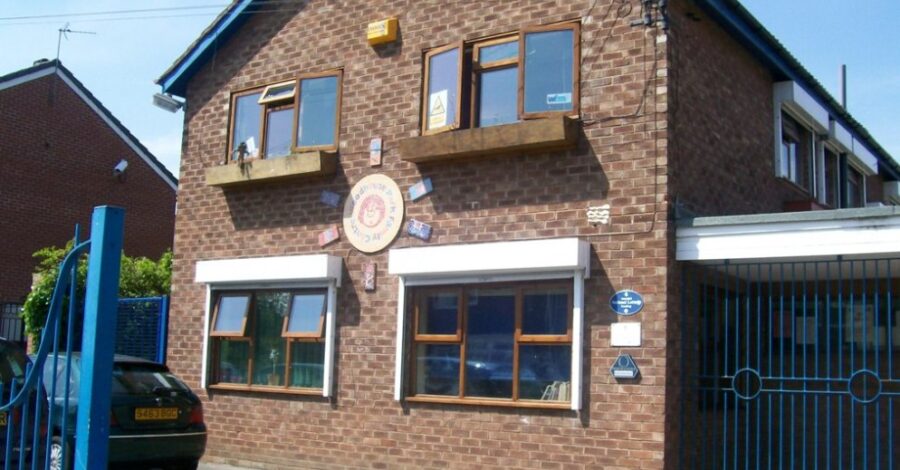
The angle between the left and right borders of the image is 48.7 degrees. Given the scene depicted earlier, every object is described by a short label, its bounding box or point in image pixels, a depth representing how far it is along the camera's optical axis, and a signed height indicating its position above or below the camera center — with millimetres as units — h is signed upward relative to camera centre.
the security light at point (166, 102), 13703 +3423
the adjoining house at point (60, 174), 22000 +4132
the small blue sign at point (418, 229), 11047 +1457
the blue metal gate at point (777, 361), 9266 +147
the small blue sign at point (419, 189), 11109 +1911
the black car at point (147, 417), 9602 -655
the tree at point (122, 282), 16516 +1204
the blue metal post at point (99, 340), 5141 +50
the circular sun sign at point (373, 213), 11367 +1681
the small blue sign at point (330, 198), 11898 +1896
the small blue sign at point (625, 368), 9414 +1
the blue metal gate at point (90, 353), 5148 -23
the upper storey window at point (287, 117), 12289 +3025
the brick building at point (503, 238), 9570 +1311
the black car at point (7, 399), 5582 -326
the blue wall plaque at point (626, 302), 9508 +633
